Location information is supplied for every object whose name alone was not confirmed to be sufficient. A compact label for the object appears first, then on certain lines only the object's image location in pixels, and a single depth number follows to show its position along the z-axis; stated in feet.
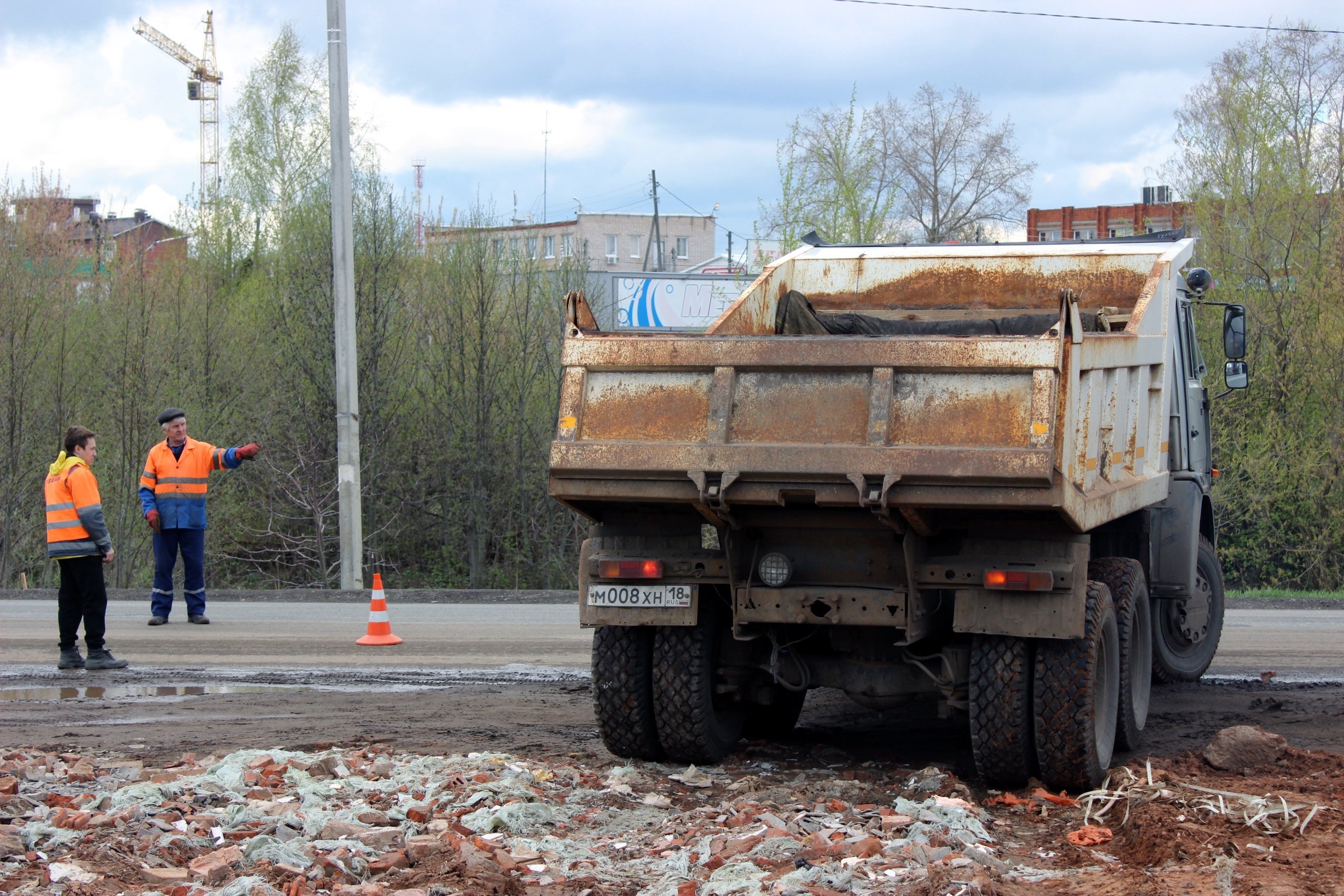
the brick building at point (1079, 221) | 218.38
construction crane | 259.19
